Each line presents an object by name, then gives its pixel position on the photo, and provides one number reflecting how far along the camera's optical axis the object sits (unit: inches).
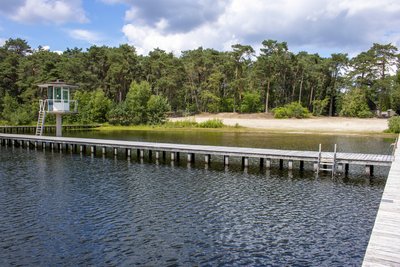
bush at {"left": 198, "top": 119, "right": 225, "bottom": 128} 2755.9
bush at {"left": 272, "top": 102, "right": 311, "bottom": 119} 3014.3
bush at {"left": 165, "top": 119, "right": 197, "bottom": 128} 2812.5
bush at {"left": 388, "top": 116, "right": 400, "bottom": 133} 2244.2
